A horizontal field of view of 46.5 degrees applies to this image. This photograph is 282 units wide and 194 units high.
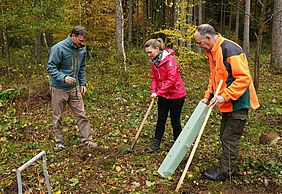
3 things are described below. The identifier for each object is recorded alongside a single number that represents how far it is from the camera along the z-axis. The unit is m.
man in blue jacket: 5.40
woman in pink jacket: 5.19
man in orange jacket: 4.09
